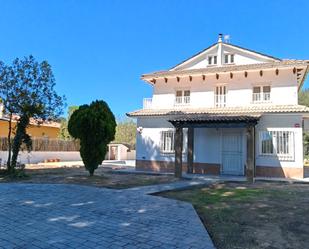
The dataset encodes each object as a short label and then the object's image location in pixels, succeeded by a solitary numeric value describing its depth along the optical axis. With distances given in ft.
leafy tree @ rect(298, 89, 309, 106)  114.27
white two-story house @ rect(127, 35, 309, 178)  43.17
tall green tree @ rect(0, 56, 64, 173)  42.42
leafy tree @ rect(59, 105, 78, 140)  91.72
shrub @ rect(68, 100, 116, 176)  37.60
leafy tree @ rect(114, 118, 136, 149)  132.83
